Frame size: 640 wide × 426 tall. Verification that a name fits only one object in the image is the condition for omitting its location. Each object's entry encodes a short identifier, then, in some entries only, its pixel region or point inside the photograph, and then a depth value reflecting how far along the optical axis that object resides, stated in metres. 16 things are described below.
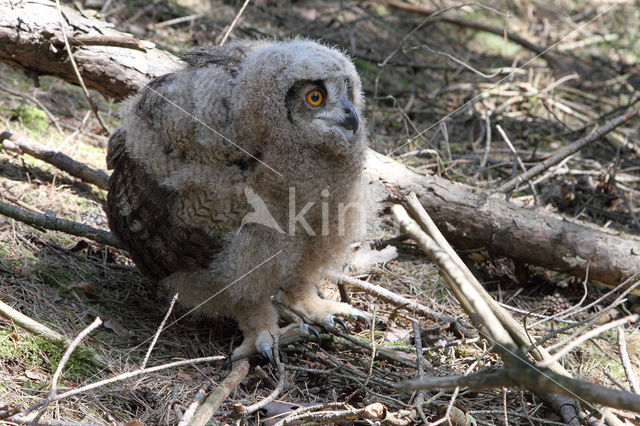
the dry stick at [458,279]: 3.70
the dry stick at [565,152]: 9.32
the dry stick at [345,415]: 5.49
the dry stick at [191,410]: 5.33
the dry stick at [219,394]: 5.50
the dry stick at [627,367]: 5.28
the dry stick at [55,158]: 9.72
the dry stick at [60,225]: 8.03
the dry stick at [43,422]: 4.72
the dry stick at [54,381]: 4.35
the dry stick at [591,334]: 3.51
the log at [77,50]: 9.07
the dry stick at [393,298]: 7.96
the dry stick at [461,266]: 5.20
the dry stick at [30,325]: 5.77
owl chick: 6.63
